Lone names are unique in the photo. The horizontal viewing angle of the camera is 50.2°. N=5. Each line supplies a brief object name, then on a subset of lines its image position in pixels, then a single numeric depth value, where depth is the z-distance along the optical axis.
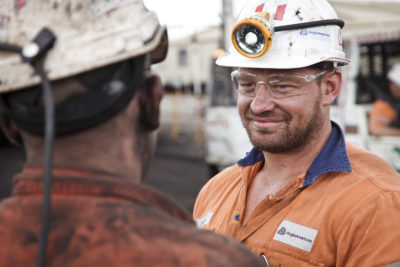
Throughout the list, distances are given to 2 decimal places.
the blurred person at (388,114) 6.24
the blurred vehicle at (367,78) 6.19
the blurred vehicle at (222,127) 8.12
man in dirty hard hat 0.99
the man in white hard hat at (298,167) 1.85
